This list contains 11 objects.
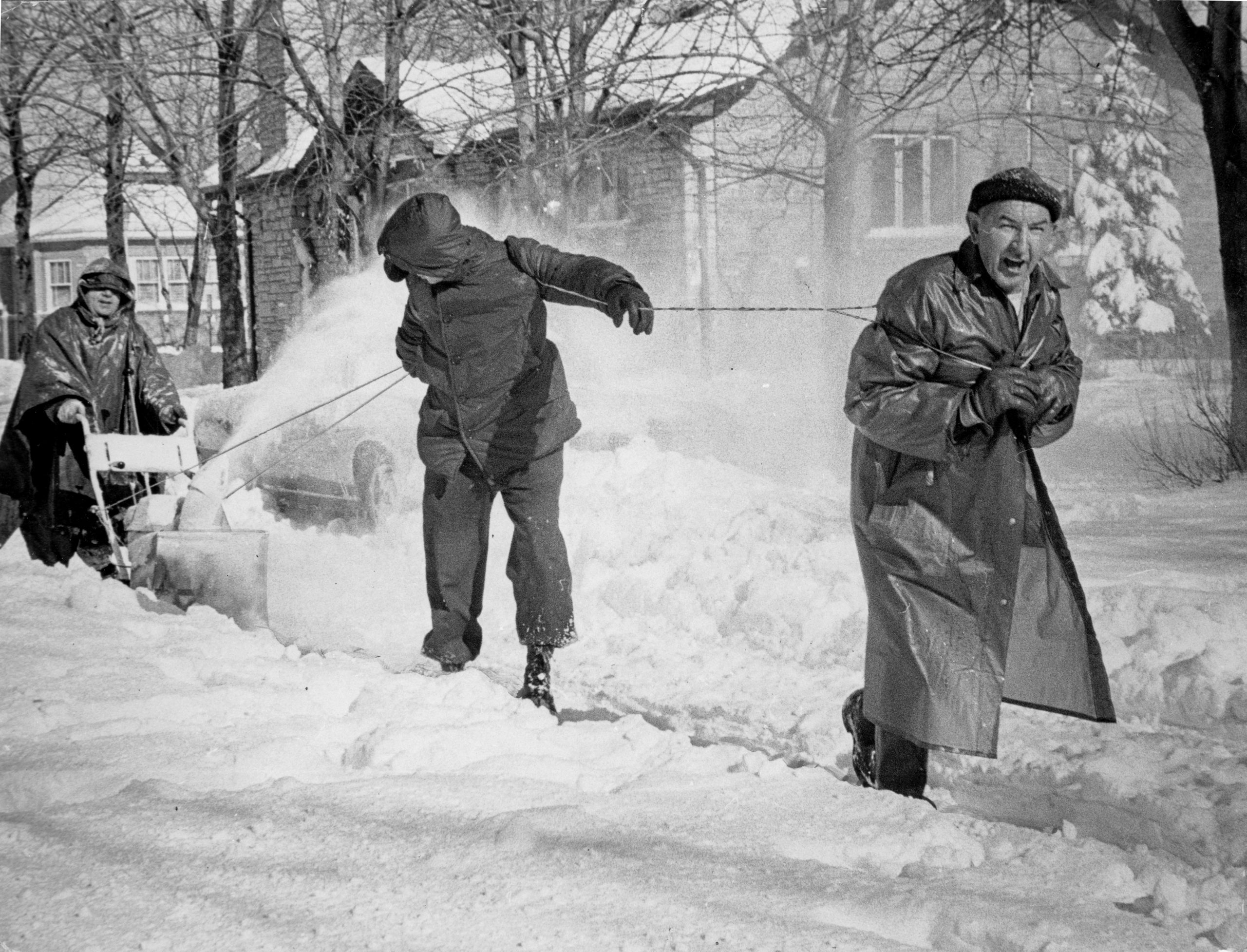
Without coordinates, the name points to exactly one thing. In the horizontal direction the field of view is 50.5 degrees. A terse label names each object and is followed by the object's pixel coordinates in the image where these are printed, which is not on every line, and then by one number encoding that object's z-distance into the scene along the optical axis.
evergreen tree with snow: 24.00
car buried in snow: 9.49
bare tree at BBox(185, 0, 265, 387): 15.72
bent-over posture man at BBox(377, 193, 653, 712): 5.27
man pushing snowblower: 7.50
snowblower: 6.57
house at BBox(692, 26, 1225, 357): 18.33
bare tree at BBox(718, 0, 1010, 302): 11.30
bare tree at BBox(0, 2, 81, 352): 15.75
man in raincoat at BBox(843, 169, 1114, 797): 3.61
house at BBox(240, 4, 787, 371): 13.48
